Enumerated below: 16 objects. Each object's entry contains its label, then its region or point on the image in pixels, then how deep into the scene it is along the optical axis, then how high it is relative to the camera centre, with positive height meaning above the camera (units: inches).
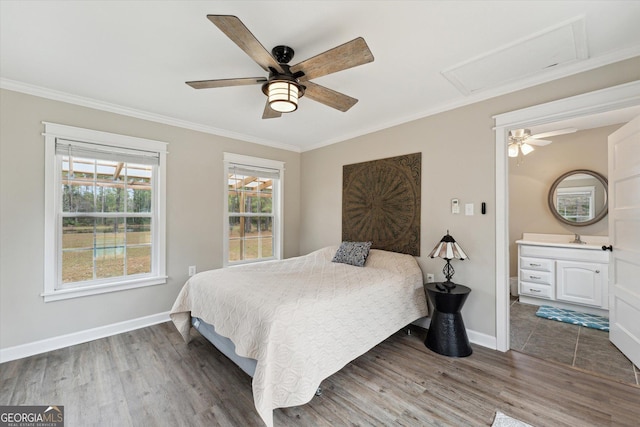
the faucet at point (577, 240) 144.7 -14.6
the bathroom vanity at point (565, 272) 130.9 -31.2
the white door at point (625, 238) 86.2 -8.6
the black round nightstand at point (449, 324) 95.7 -40.9
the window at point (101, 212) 103.6 +0.8
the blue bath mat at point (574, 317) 119.8 -50.7
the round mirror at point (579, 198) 143.8 +9.3
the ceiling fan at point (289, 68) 56.1 +37.3
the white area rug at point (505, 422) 63.2 -50.7
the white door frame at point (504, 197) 92.0 +6.4
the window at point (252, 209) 152.9 +3.1
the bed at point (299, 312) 63.9 -30.1
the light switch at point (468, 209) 106.6 +2.0
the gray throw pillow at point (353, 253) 126.0 -19.5
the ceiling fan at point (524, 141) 132.1 +38.1
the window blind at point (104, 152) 105.8 +26.8
